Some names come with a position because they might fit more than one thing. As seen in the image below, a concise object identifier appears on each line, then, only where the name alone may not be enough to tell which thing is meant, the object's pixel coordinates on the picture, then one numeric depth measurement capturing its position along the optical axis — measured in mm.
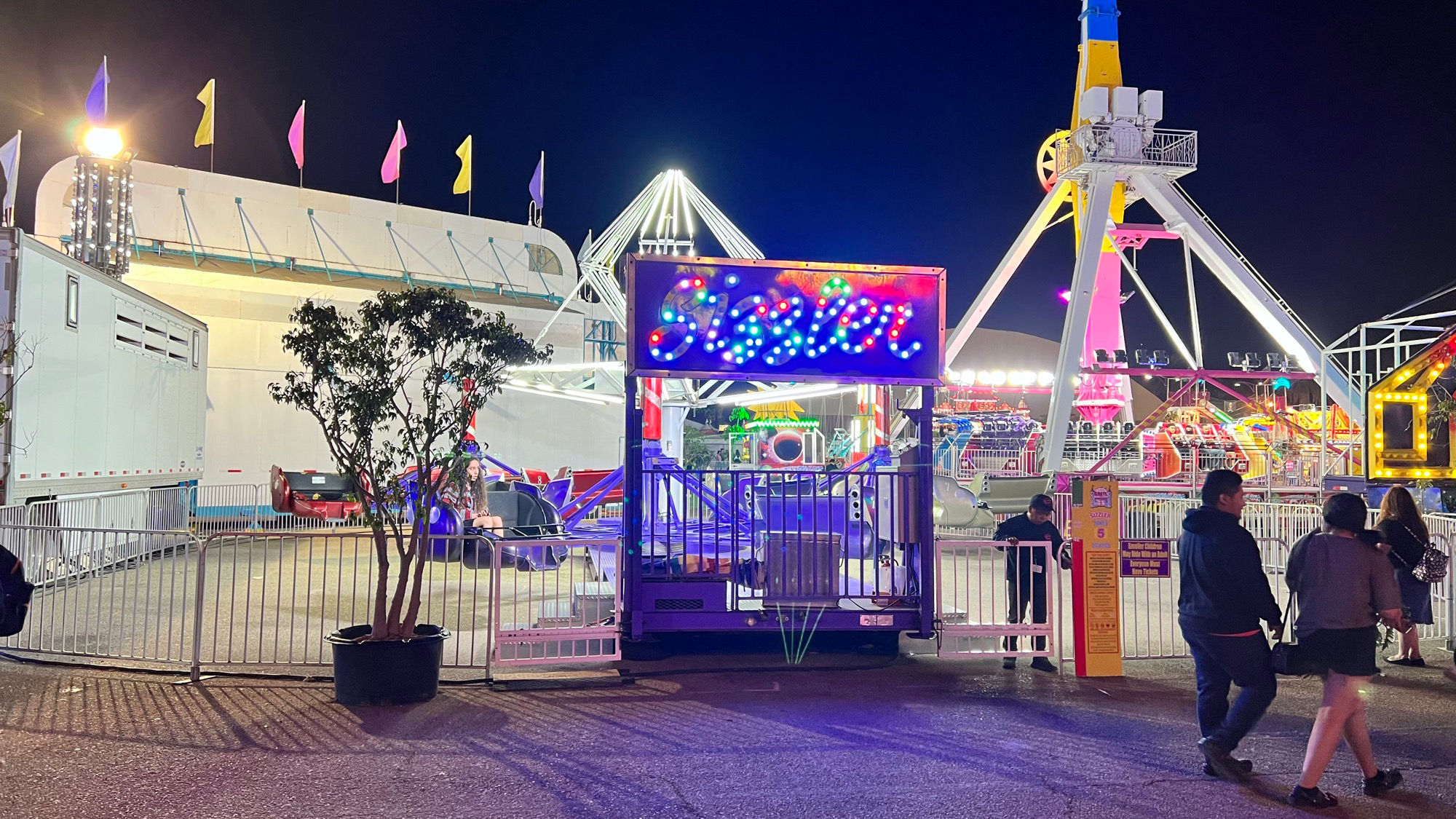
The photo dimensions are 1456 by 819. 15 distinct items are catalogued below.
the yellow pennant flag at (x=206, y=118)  26672
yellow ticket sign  7727
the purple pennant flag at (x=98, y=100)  21422
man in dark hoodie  5066
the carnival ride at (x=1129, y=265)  22766
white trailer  10977
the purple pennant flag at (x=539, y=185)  33469
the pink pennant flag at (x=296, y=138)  29172
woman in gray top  4777
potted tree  6680
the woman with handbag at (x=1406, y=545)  7621
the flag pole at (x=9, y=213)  17109
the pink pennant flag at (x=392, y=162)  30406
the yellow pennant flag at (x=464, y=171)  31766
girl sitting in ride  13242
